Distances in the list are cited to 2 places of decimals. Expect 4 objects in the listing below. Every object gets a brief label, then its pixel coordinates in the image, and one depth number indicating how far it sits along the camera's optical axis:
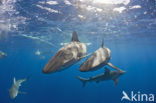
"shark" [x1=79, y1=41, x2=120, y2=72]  2.92
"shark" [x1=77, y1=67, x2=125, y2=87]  6.04
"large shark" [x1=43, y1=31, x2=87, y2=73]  2.65
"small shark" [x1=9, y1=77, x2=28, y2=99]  9.19
